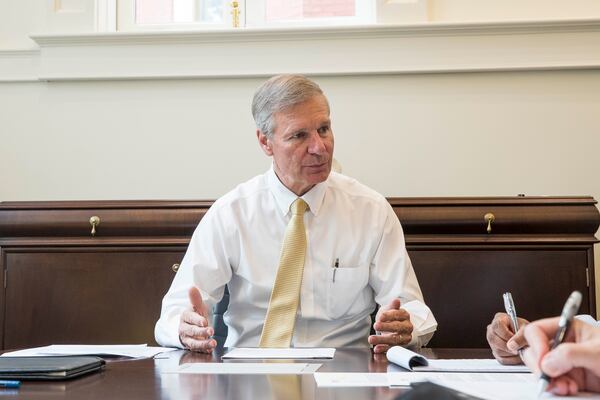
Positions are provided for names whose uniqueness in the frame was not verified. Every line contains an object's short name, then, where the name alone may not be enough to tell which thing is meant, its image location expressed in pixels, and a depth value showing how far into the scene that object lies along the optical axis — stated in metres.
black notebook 1.36
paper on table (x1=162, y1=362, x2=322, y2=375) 1.44
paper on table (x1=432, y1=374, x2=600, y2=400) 1.08
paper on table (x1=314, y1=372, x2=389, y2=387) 1.28
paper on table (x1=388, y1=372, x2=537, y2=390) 1.28
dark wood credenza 2.69
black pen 2.36
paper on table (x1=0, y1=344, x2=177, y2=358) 1.70
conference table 1.18
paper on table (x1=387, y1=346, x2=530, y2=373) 1.43
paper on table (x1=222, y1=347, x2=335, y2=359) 1.69
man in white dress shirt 2.32
